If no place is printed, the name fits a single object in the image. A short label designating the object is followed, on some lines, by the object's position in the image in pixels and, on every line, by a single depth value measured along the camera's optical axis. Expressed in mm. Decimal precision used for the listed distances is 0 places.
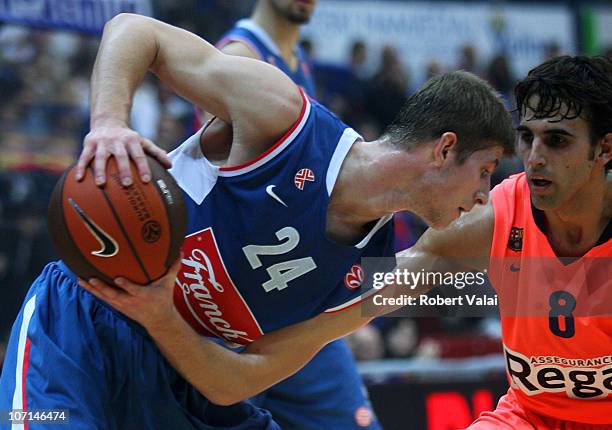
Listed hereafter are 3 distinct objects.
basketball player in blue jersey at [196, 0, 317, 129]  11617
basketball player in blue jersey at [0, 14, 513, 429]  6504
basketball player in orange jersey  6902
